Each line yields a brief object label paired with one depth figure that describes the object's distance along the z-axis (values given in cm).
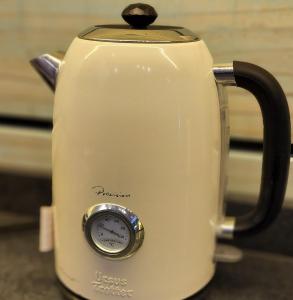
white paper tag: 53
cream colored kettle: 43
